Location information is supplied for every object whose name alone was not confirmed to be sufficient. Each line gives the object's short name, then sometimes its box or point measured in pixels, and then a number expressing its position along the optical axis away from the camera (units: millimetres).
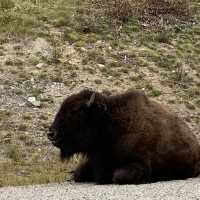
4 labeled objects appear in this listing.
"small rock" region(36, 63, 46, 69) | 23391
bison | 12148
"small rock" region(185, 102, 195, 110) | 23161
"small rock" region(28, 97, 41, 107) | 21395
